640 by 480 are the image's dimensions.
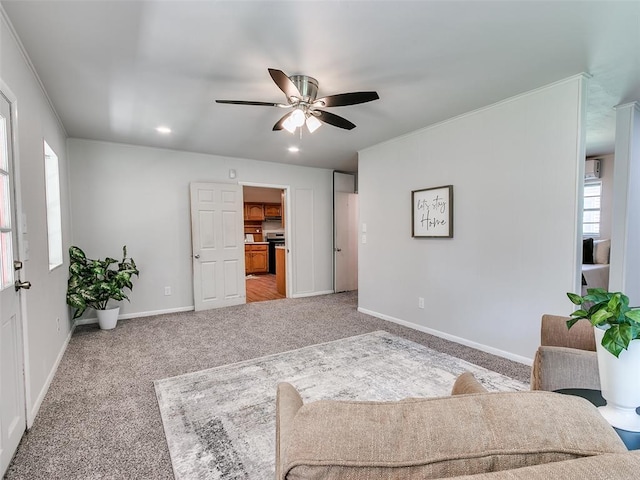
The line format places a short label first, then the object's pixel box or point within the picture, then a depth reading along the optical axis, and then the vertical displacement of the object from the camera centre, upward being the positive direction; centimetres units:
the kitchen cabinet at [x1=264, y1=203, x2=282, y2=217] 942 +54
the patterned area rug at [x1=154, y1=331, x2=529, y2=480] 167 -122
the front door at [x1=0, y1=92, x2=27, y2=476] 160 -51
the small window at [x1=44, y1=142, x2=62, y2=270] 319 +22
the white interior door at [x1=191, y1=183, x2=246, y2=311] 473 -26
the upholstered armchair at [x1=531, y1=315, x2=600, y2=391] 141 -66
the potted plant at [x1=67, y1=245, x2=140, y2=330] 359 -67
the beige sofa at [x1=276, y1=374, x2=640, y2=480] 52 -38
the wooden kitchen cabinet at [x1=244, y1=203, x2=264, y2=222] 911 +46
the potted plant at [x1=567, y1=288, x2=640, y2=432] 95 -41
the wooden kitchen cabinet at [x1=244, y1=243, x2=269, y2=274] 860 -83
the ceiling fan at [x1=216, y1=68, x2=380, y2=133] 220 +95
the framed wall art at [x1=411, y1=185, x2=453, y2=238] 341 +17
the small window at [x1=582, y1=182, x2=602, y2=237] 520 +28
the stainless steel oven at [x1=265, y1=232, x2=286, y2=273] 898 -40
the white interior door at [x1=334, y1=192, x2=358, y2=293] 615 -28
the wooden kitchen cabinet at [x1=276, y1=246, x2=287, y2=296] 590 -83
